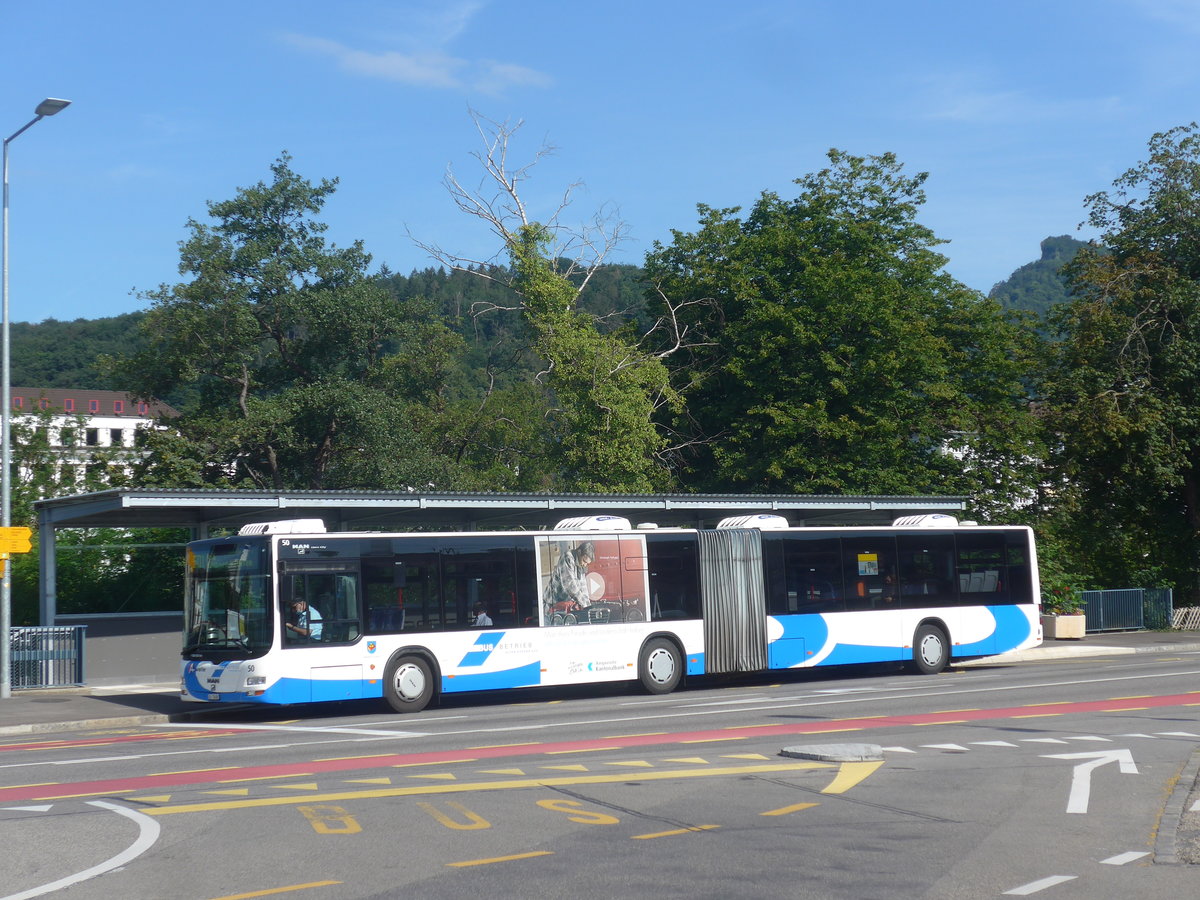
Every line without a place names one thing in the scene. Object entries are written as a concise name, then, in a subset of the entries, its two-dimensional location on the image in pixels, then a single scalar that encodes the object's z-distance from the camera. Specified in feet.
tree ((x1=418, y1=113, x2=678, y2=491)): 132.87
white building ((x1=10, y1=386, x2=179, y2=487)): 144.87
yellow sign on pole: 68.74
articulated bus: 62.34
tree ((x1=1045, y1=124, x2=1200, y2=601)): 138.72
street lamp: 70.28
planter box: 118.32
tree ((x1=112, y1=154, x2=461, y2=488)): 134.41
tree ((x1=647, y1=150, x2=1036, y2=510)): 144.25
